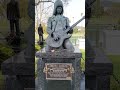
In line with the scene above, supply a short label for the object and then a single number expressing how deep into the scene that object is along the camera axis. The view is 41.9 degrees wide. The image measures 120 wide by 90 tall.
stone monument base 1.84
